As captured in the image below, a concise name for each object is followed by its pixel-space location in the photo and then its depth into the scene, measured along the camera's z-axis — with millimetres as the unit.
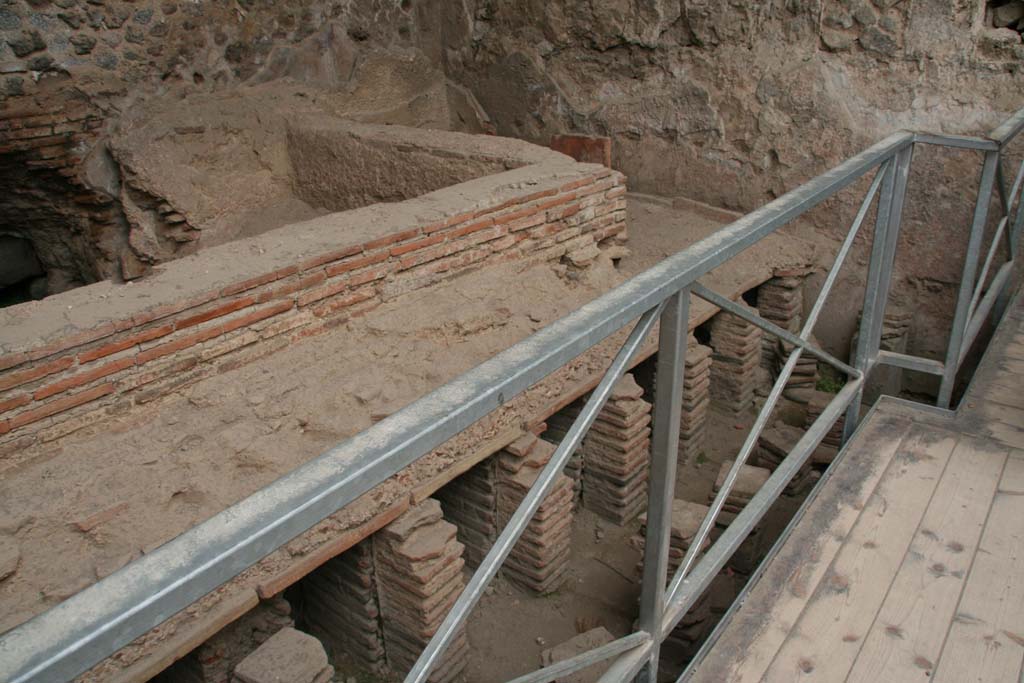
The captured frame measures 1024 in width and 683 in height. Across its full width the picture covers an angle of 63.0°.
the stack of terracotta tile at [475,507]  4000
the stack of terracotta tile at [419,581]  3316
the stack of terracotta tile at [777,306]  5969
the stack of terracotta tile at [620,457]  4465
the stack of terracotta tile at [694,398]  5086
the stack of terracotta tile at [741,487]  4145
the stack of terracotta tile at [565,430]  4539
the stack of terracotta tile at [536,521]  3865
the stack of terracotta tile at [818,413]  5164
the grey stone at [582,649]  3494
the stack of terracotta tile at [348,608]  3543
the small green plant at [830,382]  5922
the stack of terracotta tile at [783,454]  4820
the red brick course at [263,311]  3018
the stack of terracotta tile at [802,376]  5840
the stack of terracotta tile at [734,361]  5562
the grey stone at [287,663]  2844
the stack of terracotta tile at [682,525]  3793
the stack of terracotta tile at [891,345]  5730
